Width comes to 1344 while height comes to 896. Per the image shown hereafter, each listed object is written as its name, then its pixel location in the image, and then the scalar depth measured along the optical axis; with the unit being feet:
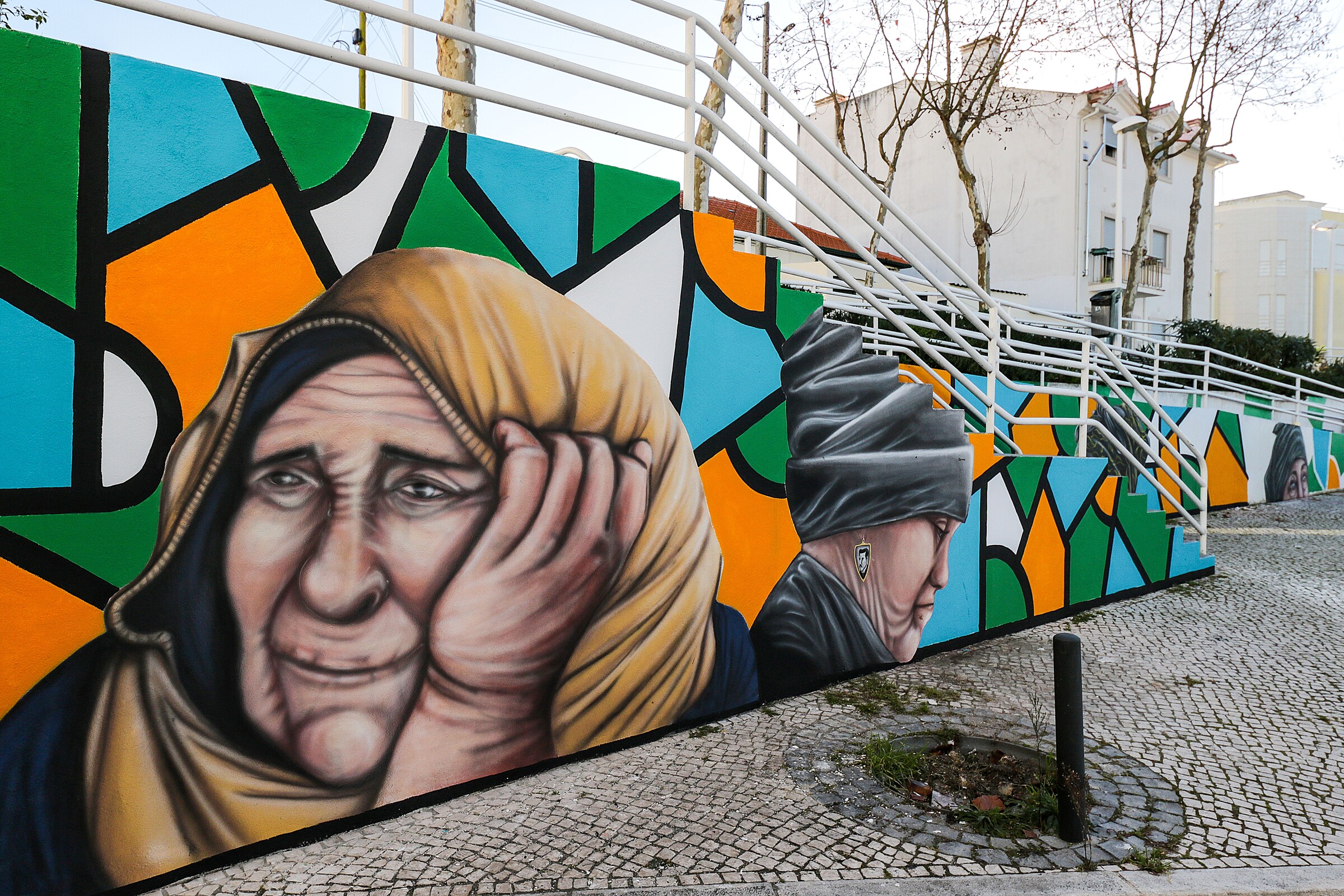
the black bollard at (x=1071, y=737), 11.43
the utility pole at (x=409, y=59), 12.37
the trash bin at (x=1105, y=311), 62.34
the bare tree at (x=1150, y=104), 63.46
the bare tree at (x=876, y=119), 68.04
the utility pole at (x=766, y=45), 62.08
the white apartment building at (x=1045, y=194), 81.66
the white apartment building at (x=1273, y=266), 154.51
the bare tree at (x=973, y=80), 54.70
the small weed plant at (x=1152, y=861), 10.75
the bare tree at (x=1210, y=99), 63.21
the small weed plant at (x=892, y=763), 13.32
